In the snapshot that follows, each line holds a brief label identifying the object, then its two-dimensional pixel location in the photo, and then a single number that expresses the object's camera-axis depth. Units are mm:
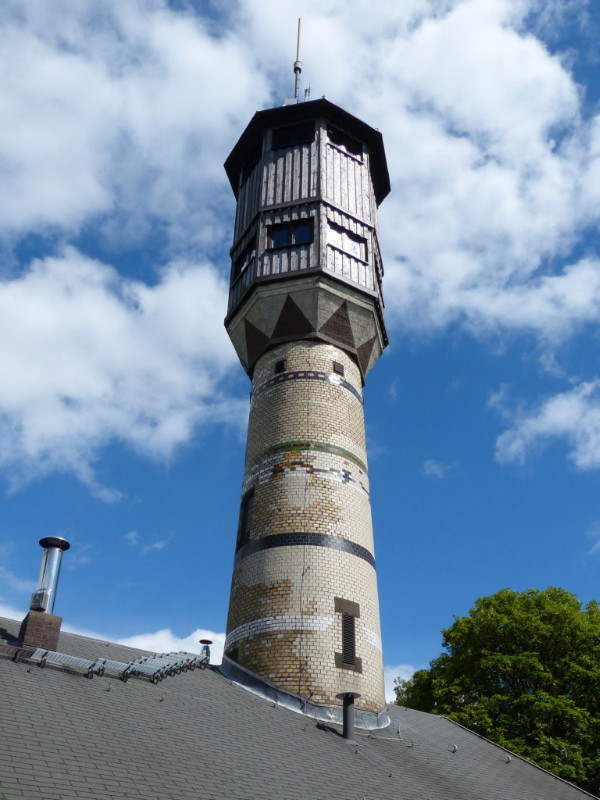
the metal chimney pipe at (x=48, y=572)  14258
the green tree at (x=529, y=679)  23562
